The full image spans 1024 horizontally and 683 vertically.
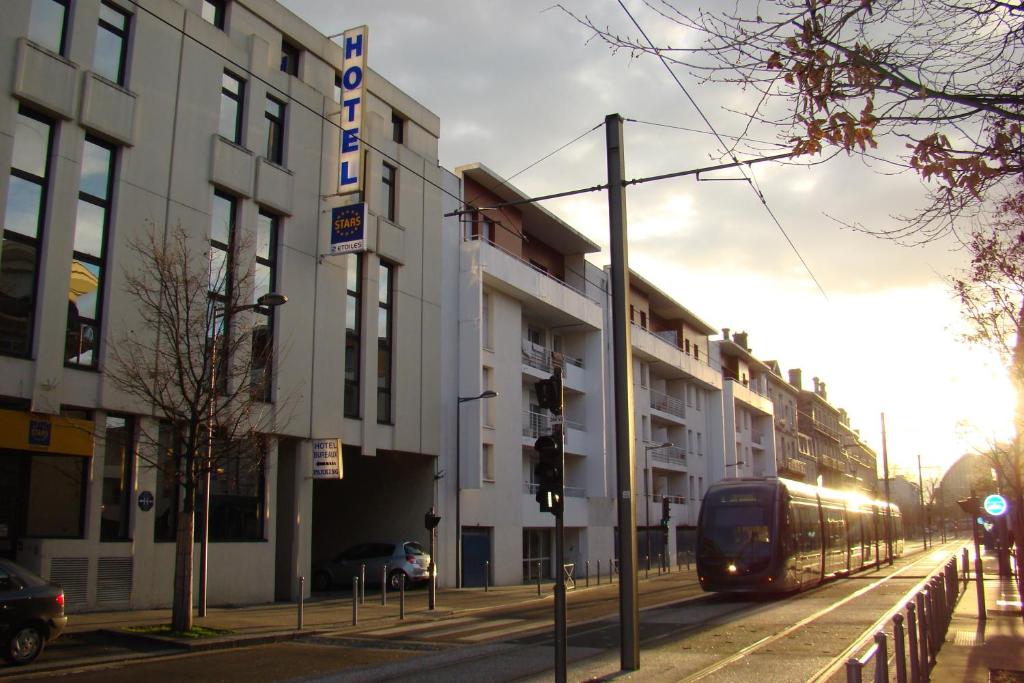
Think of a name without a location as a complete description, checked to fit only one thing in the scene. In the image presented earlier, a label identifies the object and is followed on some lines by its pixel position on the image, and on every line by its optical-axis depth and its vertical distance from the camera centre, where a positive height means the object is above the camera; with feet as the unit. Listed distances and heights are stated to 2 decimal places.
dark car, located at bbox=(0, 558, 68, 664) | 40.09 -4.54
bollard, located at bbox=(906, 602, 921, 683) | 28.96 -4.10
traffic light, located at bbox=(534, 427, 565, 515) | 34.86 +1.27
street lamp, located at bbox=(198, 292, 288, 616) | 53.57 +5.40
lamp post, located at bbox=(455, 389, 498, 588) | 103.14 +0.75
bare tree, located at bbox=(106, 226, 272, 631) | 52.85 +9.10
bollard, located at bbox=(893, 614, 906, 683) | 25.50 -3.92
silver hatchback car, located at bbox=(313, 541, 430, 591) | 93.56 -5.59
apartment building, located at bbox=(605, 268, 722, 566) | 165.78 +19.35
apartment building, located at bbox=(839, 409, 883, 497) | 373.40 +21.75
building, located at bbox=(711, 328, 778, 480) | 215.31 +23.99
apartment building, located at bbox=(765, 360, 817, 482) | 263.08 +22.09
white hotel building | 59.67 +19.72
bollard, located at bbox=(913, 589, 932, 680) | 31.35 -4.42
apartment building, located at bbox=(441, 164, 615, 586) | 106.73 +16.71
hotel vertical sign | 83.51 +35.60
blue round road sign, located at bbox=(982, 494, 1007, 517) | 61.52 +0.20
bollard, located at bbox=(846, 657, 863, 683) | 17.11 -2.98
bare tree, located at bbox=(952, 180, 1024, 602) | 45.29 +11.58
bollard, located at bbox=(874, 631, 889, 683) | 20.33 -3.34
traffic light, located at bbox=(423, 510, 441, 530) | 74.39 -0.97
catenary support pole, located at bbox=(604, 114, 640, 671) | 36.32 +4.39
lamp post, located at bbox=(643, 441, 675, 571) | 143.97 +6.26
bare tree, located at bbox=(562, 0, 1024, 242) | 18.85 +8.55
